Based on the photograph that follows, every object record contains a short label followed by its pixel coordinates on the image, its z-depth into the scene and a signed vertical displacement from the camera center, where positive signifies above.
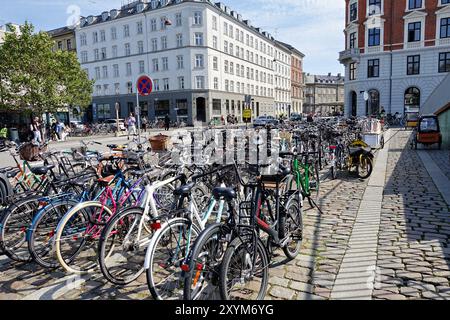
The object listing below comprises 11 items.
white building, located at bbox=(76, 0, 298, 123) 44.47 +9.15
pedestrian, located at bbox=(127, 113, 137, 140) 24.95 -0.12
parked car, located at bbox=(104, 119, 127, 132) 32.45 -0.30
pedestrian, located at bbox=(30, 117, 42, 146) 18.85 -0.06
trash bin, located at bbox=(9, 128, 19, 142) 22.22 -0.48
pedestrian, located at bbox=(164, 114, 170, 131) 32.69 -0.11
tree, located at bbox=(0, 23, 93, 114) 22.52 +3.53
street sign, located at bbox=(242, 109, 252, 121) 13.98 +0.27
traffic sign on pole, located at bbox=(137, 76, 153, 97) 9.23 +1.03
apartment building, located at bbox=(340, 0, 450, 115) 35.81 +7.08
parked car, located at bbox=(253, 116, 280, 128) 35.41 -0.03
